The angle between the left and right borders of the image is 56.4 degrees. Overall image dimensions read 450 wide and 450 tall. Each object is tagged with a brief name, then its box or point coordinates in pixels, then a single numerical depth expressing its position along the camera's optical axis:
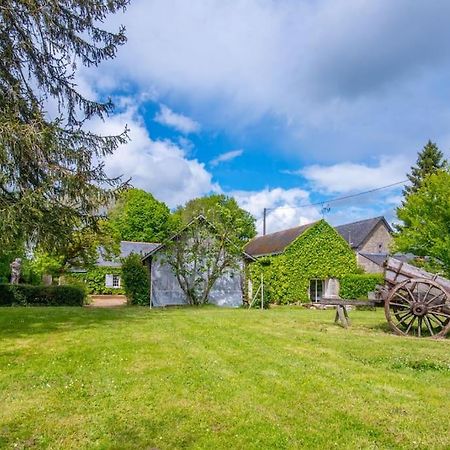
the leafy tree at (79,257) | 22.10
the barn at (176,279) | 22.66
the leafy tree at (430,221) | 19.14
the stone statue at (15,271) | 23.41
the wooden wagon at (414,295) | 11.20
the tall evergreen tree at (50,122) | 9.44
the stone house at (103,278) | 35.81
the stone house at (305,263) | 25.12
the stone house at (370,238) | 41.38
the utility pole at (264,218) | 42.16
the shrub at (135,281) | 22.08
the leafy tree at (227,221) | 22.62
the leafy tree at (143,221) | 52.56
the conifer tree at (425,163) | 38.91
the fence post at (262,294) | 22.46
